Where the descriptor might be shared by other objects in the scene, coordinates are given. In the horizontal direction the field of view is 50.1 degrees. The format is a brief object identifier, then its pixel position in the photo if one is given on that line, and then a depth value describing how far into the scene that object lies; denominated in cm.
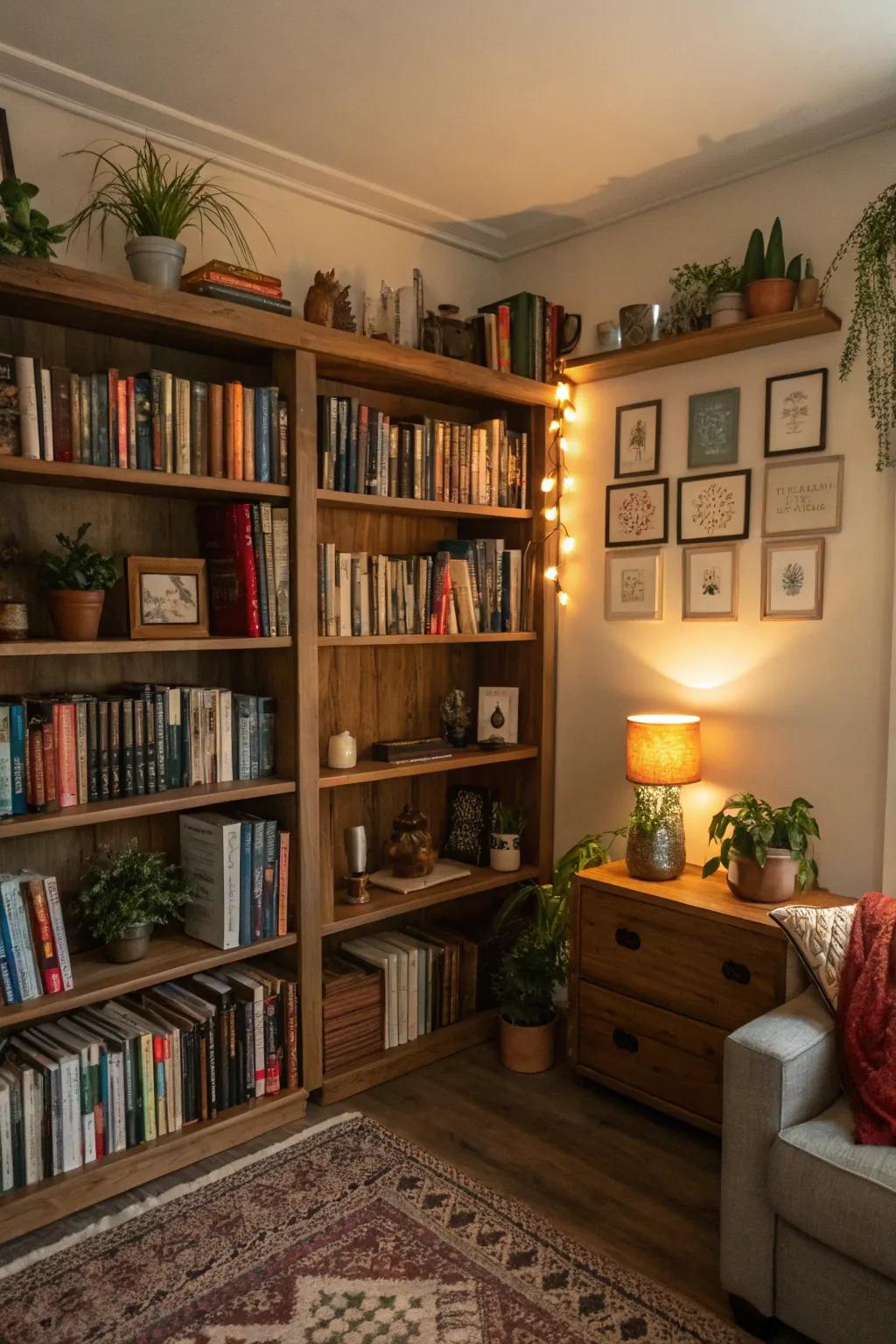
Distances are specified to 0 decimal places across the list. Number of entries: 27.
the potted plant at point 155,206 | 228
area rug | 189
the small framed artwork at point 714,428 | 280
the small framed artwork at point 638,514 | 298
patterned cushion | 207
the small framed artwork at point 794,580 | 261
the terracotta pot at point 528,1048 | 292
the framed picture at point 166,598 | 234
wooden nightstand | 242
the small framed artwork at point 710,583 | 281
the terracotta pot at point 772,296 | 255
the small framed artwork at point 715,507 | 277
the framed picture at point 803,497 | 257
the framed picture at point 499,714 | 326
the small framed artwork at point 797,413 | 260
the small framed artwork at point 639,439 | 299
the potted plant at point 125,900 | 235
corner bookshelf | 225
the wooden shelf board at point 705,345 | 250
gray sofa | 169
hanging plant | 239
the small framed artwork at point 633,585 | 301
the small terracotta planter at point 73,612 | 219
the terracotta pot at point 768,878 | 246
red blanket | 183
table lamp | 268
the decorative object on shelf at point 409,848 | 303
